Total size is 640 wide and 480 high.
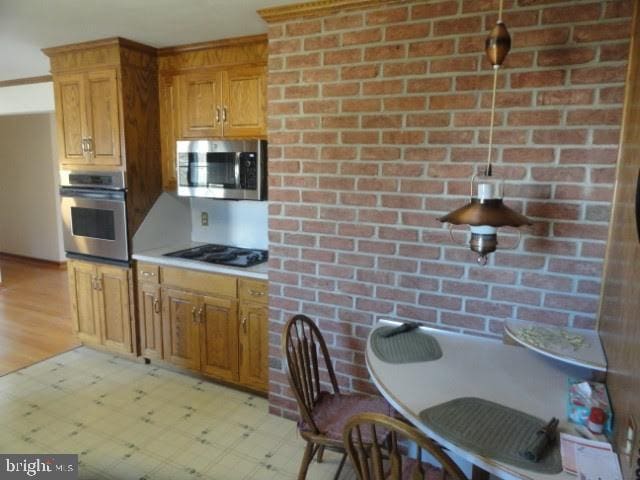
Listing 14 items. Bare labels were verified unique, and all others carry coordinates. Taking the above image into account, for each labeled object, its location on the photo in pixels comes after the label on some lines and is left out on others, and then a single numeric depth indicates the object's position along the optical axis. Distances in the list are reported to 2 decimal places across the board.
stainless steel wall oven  2.95
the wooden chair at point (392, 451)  1.09
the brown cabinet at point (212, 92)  2.68
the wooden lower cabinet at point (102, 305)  3.09
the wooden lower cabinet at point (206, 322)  2.63
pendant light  1.45
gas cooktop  2.79
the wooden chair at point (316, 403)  1.72
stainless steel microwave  2.61
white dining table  1.30
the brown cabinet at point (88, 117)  2.87
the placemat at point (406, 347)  1.64
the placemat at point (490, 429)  1.09
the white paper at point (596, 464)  1.05
